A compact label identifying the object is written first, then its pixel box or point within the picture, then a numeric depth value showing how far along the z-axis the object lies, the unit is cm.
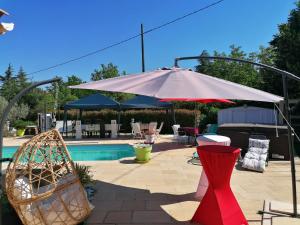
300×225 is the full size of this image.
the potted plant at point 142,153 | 618
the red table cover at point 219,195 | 288
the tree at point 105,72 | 2381
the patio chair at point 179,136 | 927
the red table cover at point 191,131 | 879
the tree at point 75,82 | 2442
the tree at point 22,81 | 2735
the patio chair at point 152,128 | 1020
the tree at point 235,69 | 1795
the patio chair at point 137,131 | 1102
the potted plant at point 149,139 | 943
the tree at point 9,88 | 2469
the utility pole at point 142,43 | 1754
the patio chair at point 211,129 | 908
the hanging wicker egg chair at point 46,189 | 223
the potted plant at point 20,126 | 1350
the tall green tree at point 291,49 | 1063
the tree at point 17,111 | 1433
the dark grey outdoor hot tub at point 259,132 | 637
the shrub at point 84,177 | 398
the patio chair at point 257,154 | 537
